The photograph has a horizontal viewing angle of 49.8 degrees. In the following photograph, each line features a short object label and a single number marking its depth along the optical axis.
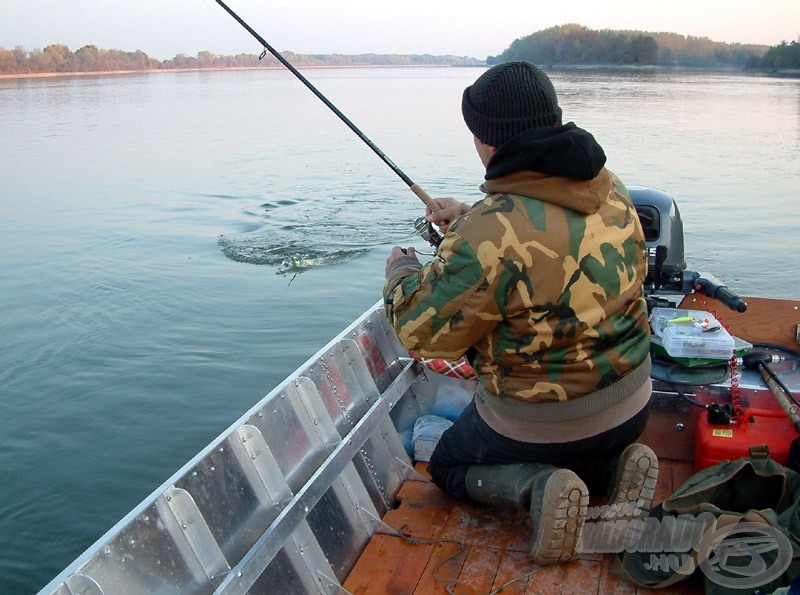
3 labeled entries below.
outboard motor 4.07
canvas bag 2.33
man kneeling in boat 2.23
